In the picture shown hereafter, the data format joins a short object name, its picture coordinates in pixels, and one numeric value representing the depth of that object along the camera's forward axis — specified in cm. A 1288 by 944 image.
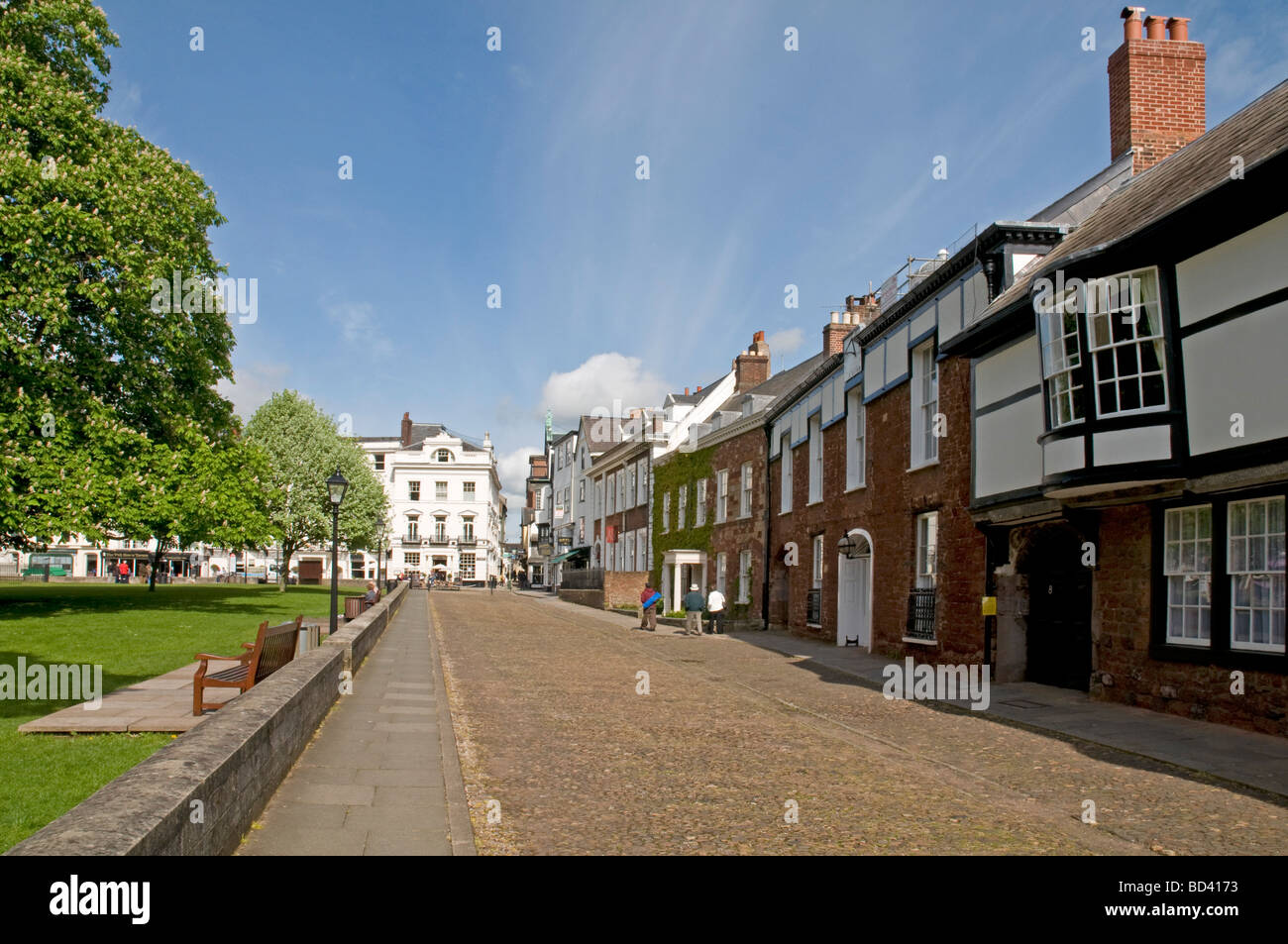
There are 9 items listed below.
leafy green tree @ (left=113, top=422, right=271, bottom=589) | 2512
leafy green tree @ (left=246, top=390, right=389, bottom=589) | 5297
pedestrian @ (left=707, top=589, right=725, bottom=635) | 2952
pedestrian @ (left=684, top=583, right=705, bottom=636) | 2894
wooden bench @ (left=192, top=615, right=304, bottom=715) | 1016
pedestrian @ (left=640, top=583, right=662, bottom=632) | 3152
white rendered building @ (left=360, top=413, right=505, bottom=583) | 9356
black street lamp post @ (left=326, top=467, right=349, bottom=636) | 1911
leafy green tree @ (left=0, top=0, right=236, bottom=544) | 2247
